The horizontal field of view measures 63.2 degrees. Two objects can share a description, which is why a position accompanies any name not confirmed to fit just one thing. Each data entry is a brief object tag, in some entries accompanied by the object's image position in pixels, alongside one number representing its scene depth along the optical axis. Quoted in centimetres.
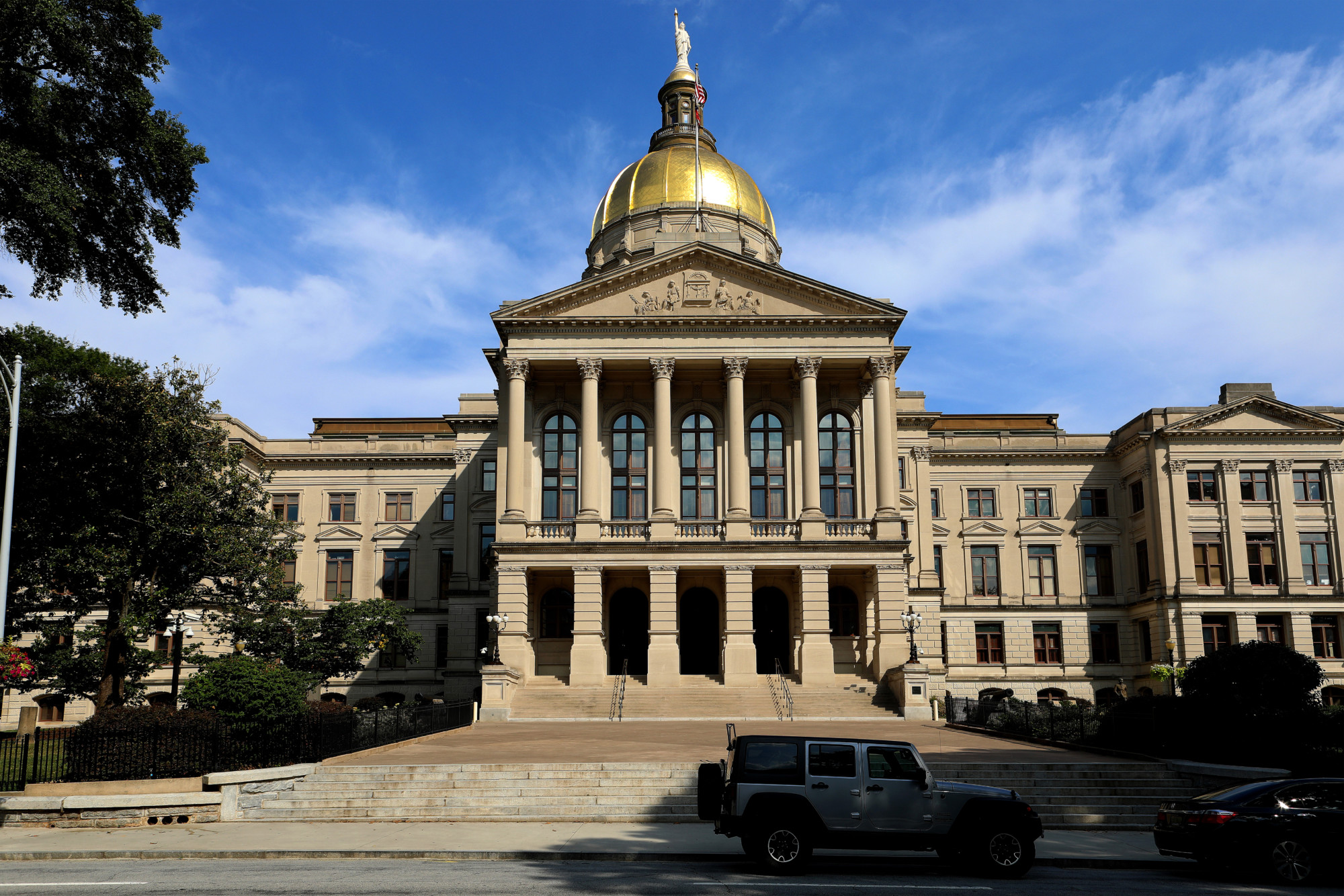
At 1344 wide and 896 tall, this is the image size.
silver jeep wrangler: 1534
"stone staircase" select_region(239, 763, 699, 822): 2117
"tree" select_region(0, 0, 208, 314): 2397
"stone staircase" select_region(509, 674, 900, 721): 4075
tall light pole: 2000
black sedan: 1533
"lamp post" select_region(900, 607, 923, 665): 4138
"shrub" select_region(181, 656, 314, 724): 2305
